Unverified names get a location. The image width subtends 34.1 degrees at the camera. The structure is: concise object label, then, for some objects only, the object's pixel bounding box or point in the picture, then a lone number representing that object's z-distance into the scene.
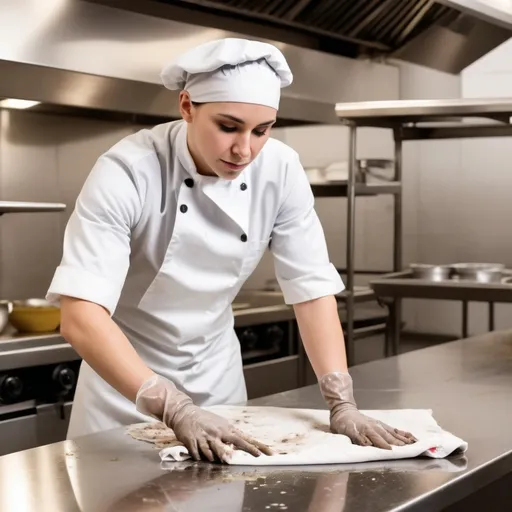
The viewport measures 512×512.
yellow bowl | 2.33
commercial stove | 2.22
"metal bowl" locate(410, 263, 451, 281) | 3.02
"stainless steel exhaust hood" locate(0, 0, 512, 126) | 2.40
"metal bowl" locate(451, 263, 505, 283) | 2.92
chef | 1.34
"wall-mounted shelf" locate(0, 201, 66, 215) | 2.20
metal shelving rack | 2.60
